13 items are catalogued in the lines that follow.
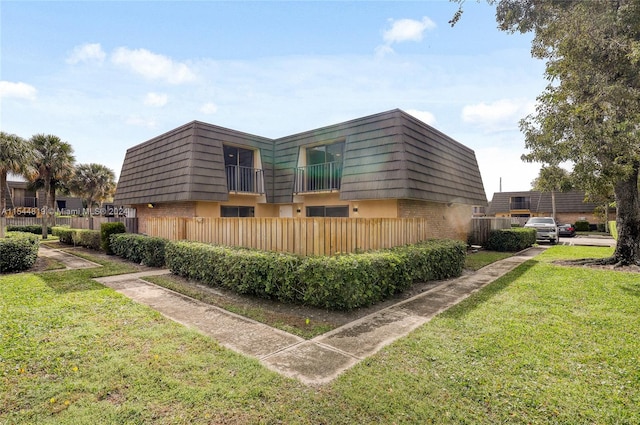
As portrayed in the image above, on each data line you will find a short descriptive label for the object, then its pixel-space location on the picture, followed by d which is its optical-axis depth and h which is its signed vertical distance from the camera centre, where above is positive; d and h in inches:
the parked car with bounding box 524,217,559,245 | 799.7 -53.5
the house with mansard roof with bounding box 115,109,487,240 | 440.8 +77.9
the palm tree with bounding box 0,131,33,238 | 764.7 +179.5
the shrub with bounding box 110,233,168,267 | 429.4 -44.1
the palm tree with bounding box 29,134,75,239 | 888.3 +190.8
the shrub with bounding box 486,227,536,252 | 629.6 -58.7
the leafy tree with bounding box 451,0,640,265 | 316.5 +145.3
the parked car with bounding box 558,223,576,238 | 1075.3 -70.7
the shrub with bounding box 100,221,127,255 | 553.3 -21.7
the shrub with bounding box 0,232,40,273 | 379.7 -40.6
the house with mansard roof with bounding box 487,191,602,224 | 1466.5 +33.0
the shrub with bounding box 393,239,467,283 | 299.8 -50.4
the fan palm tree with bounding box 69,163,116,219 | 1279.5 +174.1
